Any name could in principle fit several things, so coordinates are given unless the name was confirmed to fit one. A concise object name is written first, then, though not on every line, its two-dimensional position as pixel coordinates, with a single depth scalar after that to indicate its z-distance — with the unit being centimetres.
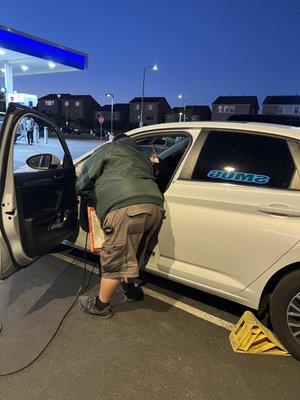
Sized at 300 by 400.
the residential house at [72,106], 8056
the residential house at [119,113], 7919
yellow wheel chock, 296
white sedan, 280
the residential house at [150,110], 7481
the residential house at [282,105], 6494
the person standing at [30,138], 2328
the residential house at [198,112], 7448
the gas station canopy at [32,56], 1573
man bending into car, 303
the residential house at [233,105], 6888
